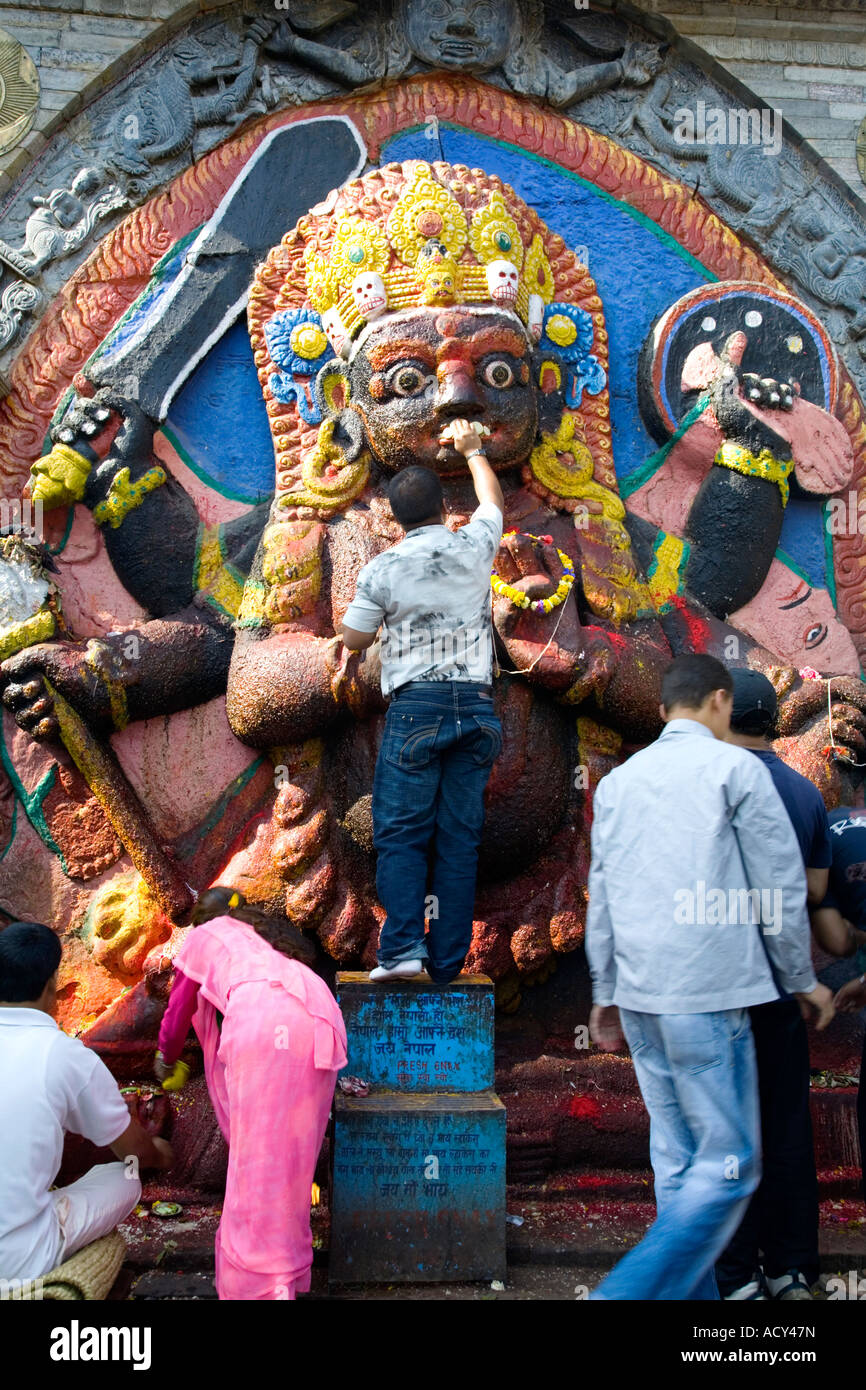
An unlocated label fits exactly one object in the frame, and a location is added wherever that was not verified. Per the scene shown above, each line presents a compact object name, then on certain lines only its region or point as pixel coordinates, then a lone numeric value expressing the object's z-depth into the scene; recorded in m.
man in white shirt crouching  3.21
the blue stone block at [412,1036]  4.14
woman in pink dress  3.36
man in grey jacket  3.02
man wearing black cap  3.49
